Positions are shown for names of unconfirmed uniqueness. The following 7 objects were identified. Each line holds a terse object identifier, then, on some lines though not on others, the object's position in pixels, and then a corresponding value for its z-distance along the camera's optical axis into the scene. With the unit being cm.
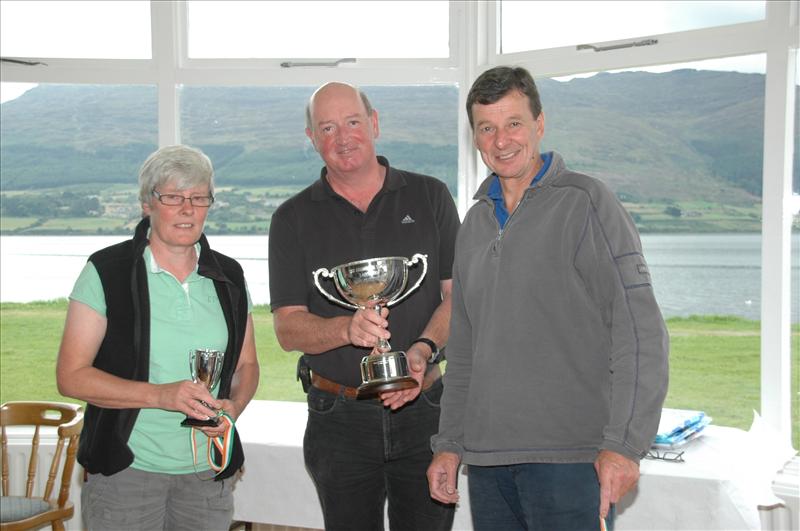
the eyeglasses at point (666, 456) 300
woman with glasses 207
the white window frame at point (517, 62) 317
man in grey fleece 176
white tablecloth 282
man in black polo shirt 244
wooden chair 346
